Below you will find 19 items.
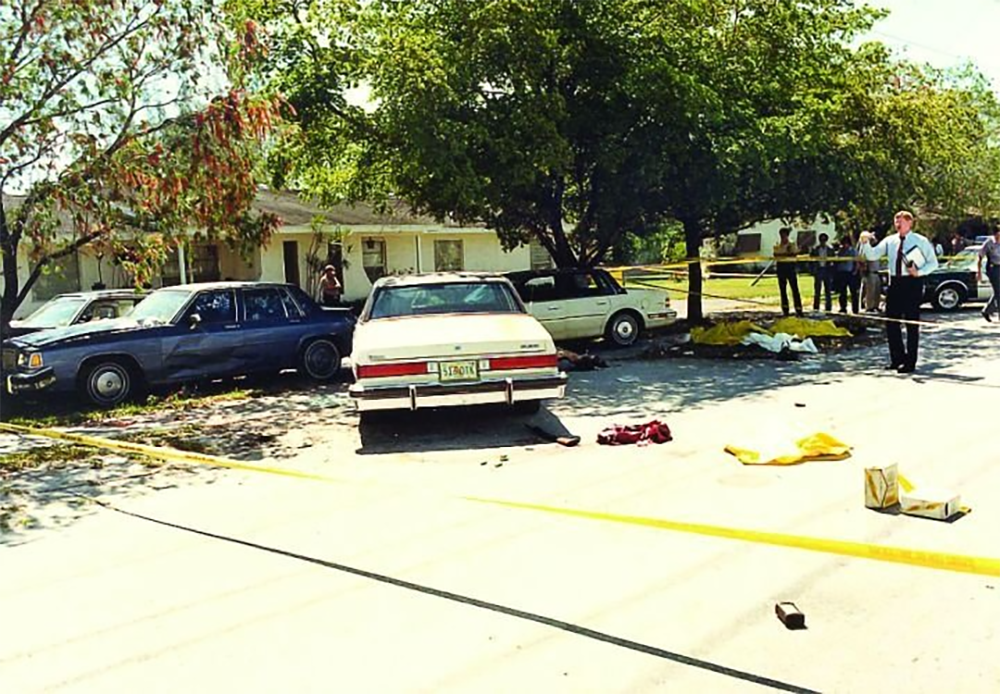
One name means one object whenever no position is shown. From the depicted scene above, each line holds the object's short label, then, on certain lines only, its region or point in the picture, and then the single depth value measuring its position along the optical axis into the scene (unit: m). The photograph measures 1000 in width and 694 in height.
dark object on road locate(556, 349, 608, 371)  13.13
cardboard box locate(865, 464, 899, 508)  5.77
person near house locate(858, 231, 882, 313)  19.06
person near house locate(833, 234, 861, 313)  19.88
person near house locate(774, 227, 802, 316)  18.28
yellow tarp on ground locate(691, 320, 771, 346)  14.91
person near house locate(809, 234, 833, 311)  20.56
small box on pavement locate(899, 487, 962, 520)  5.55
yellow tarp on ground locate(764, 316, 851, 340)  15.09
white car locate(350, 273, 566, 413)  8.37
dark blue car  11.12
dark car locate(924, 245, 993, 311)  20.61
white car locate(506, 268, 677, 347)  15.37
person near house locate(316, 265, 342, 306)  17.62
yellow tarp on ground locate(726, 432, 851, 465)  7.21
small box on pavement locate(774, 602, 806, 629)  4.10
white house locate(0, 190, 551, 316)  23.48
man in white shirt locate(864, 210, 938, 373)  11.28
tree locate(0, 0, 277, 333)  9.88
